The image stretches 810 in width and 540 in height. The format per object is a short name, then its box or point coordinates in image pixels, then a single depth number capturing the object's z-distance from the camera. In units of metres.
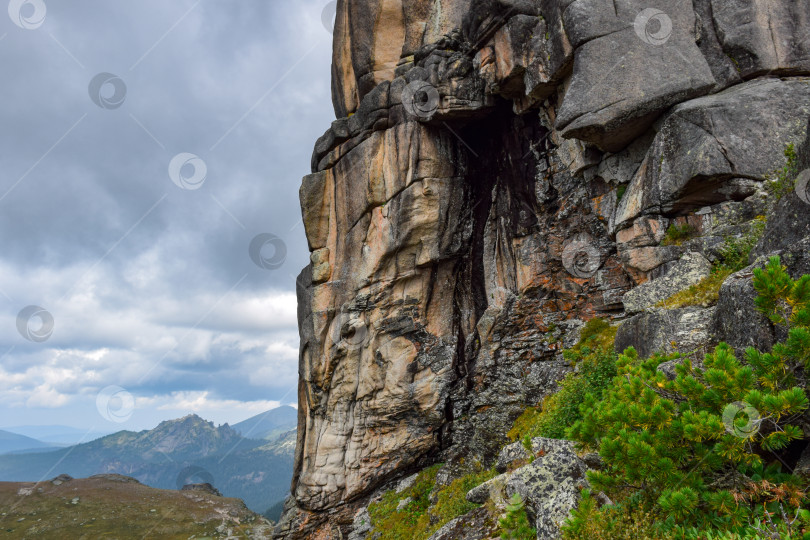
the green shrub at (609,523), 6.52
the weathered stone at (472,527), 11.12
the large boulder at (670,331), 10.57
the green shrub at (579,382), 15.64
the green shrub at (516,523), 9.17
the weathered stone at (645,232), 17.27
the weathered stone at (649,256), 16.53
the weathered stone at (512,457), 13.56
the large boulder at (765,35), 17.34
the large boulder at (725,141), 15.14
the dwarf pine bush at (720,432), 5.61
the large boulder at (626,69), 17.39
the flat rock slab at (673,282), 15.04
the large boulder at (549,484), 8.28
